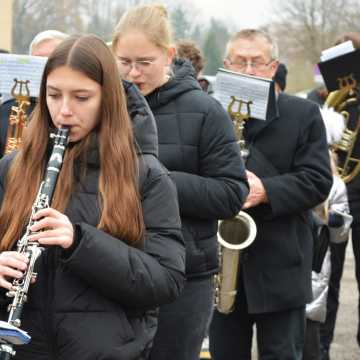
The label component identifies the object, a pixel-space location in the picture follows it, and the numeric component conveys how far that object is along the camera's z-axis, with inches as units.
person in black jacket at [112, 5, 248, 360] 227.3
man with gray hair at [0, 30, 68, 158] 320.1
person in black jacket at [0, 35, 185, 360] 155.8
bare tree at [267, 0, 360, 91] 1659.6
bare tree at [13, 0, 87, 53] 881.1
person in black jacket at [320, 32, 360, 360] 394.3
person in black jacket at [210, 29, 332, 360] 275.7
